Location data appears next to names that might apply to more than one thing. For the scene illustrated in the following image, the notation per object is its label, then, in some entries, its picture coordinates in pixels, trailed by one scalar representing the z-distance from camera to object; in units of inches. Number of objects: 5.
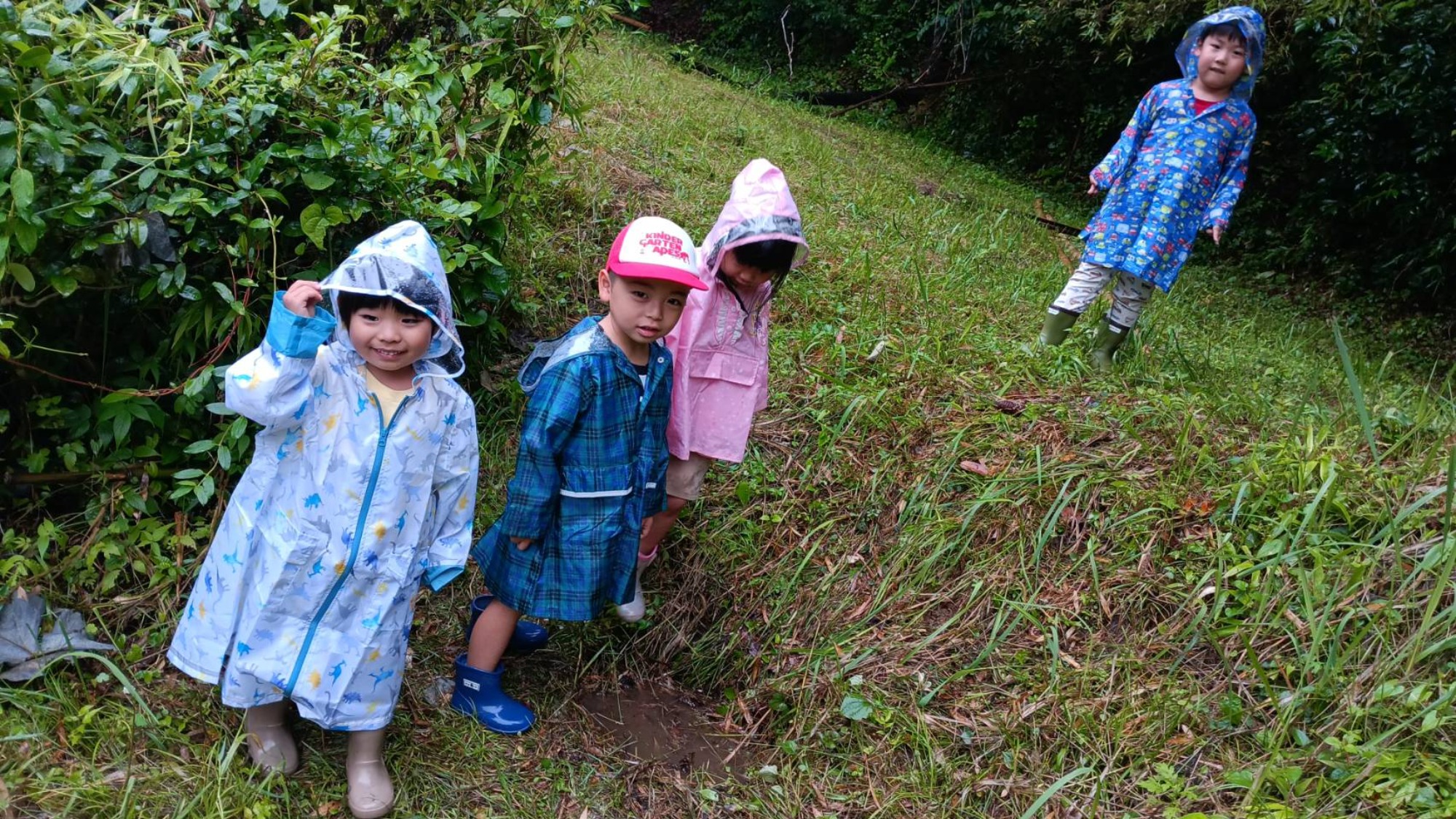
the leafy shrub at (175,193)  87.2
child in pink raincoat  109.3
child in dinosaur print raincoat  84.7
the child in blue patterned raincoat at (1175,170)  156.9
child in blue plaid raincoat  98.2
